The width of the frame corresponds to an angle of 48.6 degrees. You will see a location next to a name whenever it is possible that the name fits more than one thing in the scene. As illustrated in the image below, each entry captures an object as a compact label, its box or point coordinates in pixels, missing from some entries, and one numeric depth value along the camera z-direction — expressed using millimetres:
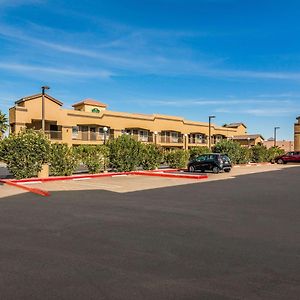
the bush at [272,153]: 47875
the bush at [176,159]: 32444
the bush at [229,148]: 38844
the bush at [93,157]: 24484
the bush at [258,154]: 45281
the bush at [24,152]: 20172
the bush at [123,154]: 26609
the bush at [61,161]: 22422
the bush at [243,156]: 40988
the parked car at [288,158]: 44156
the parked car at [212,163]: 26906
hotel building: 41844
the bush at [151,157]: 29031
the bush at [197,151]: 35438
